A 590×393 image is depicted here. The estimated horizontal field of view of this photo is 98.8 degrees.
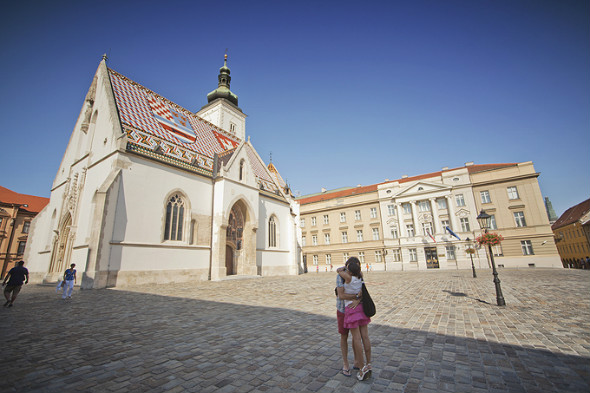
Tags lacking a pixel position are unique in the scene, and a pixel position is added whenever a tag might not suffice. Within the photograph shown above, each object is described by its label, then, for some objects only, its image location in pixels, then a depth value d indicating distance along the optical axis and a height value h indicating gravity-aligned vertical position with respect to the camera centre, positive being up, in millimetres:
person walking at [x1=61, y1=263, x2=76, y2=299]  9789 -618
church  14438 +4148
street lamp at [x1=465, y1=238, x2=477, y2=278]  29725 +788
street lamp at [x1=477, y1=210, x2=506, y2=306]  7594 -1236
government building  29672 +4239
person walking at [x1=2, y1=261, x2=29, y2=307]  8467 -412
